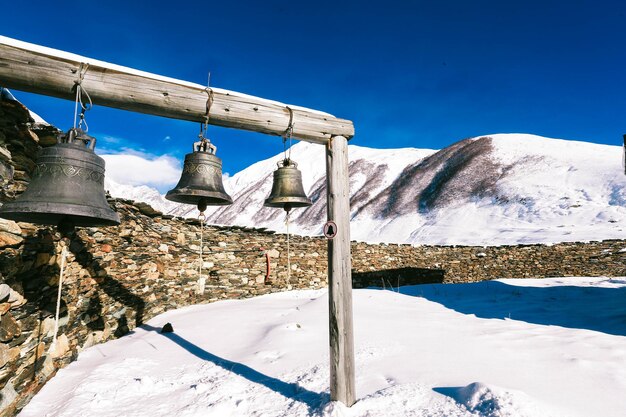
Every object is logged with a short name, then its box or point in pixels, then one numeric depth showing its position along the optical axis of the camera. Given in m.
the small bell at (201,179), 3.01
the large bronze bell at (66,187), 2.22
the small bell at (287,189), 3.60
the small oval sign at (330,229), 3.23
